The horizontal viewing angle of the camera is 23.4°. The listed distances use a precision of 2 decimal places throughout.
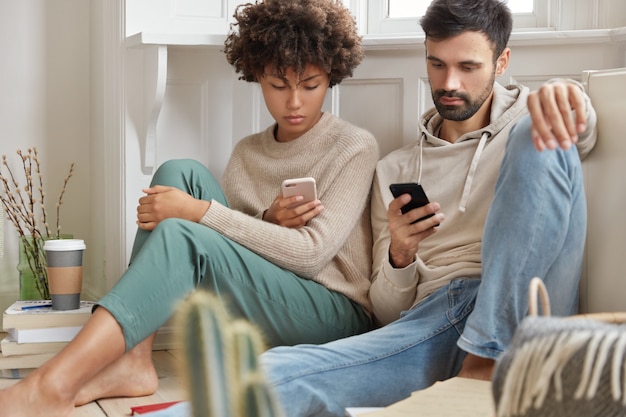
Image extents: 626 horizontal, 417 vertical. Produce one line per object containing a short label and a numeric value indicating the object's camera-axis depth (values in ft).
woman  9.78
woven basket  4.53
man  8.73
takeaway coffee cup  11.32
